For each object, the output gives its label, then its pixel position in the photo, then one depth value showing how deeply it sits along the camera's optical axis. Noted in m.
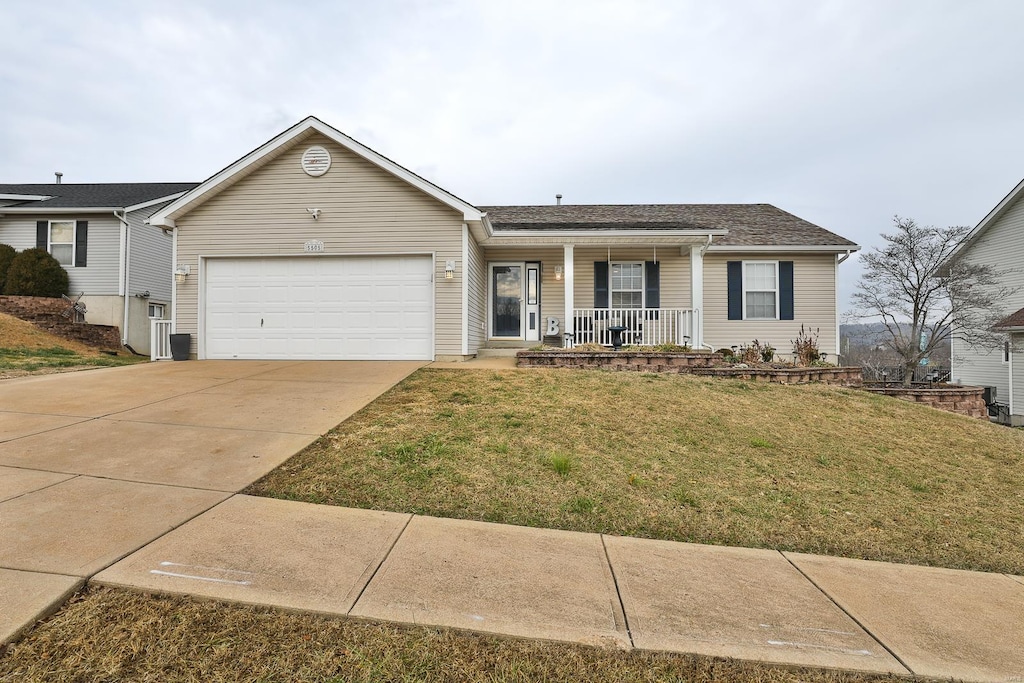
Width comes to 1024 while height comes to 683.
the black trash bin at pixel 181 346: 10.28
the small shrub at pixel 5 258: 15.23
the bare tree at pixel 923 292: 13.62
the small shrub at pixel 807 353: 11.20
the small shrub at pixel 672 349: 10.23
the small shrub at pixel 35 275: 15.10
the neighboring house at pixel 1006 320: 13.69
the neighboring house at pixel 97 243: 16.03
